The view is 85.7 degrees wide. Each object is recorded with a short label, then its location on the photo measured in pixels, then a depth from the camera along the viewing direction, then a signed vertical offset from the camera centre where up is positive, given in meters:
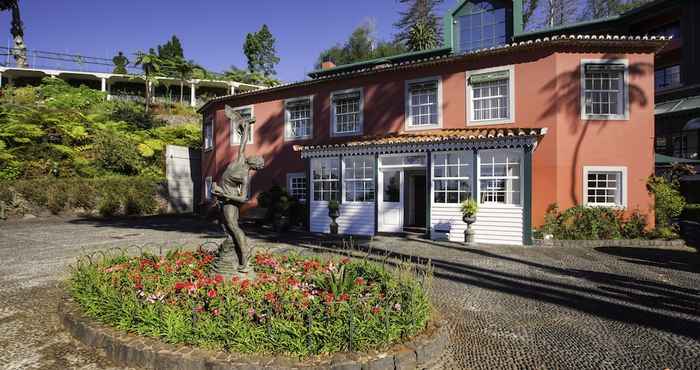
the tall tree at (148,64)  32.60 +10.83
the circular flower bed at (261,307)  3.51 -1.29
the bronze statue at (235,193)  5.30 -0.10
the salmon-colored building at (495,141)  11.55 +1.48
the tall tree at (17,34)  34.41 +15.00
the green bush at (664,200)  11.59 -0.40
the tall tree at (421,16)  34.91 +16.40
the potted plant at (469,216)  11.17 -0.87
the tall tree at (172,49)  51.70 +19.24
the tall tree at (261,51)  52.47 +19.27
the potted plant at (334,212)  13.67 -0.93
